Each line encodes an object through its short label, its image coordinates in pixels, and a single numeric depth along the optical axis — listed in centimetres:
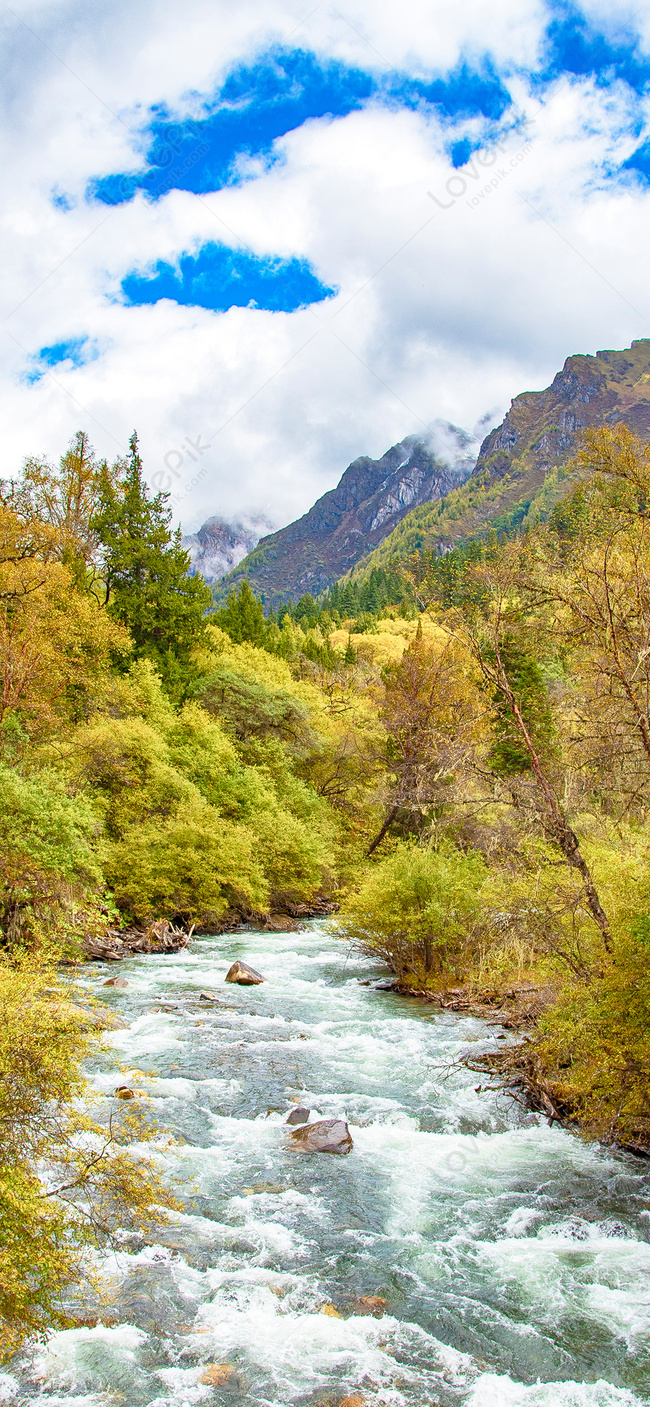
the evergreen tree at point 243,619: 5125
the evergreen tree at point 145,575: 3562
